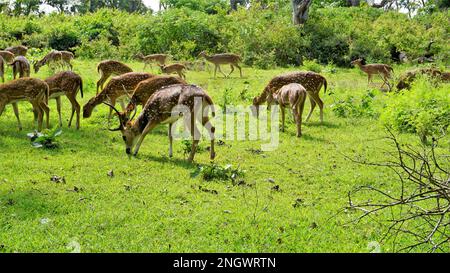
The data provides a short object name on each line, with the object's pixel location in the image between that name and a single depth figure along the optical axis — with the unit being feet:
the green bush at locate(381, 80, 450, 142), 36.84
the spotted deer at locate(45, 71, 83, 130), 38.55
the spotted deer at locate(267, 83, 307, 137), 39.19
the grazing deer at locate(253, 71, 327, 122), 44.60
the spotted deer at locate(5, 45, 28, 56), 69.94
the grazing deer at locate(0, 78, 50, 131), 35.83
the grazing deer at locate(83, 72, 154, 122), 40.19
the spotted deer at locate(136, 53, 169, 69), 73.72
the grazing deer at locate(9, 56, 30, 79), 52.39
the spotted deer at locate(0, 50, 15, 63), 61.62
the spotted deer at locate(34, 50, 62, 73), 66.28
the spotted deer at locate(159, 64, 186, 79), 62.13
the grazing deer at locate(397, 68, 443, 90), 51.83
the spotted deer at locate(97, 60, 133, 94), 49.57
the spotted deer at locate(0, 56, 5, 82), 52.40
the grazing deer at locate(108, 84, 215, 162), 31.96
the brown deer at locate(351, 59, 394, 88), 64.39
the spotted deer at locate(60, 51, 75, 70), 67.61
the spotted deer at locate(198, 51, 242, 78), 72.49
